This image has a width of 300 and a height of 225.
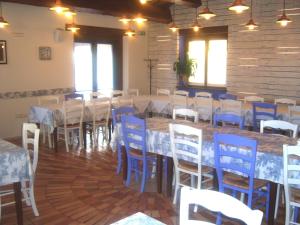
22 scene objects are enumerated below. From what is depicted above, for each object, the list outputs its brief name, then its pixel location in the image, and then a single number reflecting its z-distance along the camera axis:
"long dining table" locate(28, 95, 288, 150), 6.20
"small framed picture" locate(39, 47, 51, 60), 7.91
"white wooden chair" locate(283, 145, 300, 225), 2.92
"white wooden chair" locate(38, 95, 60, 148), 6.63
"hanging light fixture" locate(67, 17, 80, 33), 6.74
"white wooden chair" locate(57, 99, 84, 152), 6.24
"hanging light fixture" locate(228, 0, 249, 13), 4.38
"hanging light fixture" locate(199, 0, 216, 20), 5.29
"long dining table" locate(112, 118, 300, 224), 3.24
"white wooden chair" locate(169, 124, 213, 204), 3.62
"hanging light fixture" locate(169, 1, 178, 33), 9.74
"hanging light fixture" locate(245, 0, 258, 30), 6.34
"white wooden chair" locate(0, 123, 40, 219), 3.54
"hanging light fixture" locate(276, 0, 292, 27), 5.93
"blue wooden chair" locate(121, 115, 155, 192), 4.21
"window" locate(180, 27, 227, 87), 9.16
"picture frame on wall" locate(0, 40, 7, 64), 7.19
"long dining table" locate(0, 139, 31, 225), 3.21
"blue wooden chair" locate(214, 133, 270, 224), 3.15
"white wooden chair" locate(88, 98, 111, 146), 6.70
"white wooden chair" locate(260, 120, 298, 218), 4.01
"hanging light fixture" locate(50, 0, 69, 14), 4.82
